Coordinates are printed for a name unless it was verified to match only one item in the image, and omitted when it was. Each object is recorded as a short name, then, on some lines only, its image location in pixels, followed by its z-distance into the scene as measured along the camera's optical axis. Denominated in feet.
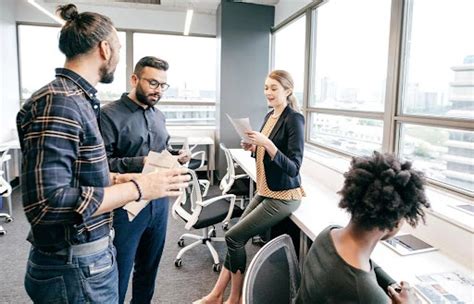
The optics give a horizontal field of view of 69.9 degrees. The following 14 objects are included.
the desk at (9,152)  13.25
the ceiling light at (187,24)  15.65
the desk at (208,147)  18.63
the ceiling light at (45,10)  14.21
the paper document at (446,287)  4.17
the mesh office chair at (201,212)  8.93
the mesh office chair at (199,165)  12.64
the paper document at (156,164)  4.01
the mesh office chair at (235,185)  12.05
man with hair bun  2.98
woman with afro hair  3.33
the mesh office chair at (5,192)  11.36
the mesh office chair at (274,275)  3.65
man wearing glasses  5.66
